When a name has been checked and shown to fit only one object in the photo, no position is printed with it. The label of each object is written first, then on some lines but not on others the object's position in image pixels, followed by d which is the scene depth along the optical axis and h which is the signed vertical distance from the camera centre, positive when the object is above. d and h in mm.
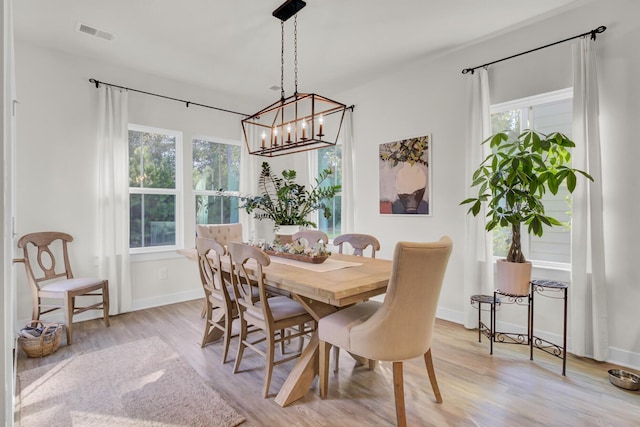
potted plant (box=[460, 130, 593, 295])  2514 +195
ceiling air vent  2980 +1682
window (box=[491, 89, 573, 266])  2934 +769
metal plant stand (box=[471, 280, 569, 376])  2604 -938
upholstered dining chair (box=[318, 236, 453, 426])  1716 -559
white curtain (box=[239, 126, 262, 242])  4953 +488
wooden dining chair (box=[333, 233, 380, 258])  3025 -270
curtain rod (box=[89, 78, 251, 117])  3691 +1487
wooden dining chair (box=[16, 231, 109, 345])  3096 -652
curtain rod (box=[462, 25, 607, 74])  2607 +1414
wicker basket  2707 -1033
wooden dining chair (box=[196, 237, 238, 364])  2555 -628
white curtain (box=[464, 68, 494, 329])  3225 -78
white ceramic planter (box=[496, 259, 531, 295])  2635 -518
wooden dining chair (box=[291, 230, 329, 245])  3464 -245
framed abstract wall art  3730 +421
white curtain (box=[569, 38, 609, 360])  2588 -124
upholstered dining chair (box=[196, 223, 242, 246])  3755 -207
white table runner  2395 -389
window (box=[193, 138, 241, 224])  4656 +511
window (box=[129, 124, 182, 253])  4125 +339
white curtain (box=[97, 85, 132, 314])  3734 +216
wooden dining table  1845 -421
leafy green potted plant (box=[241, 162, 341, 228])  4430 +200
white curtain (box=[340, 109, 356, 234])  4469 +484
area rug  1960 -1181
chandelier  2631 +1301
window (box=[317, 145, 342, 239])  4820 +468
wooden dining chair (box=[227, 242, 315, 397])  2154 -684
